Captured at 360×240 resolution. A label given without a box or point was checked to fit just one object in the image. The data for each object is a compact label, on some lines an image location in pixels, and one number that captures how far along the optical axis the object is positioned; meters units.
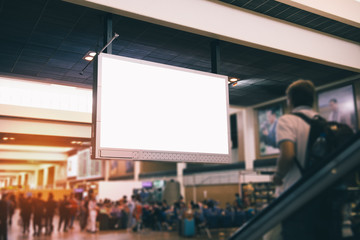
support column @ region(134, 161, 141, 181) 25.61
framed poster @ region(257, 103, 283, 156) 10.77
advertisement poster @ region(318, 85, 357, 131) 8.67
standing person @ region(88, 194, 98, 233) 13.79
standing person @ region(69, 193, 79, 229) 14.63
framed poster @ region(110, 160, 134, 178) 26.64
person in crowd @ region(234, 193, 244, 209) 12.16
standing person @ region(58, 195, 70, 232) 14.14
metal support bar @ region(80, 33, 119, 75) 4.40
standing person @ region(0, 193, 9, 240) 10.21
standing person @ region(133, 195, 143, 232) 14.01
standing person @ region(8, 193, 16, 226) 14.29
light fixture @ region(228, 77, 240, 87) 7.35
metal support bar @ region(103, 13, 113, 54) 4.56
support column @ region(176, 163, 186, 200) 20.81
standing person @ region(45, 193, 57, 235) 12.98
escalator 1.53
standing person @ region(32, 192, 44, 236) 12.56
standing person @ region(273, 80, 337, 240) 1.63
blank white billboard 4.01
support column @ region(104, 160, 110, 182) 28.25
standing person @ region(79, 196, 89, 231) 15.17
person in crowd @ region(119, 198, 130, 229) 14.97
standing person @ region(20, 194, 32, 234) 13.12
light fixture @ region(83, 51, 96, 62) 6.29
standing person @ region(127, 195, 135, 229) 15.05
